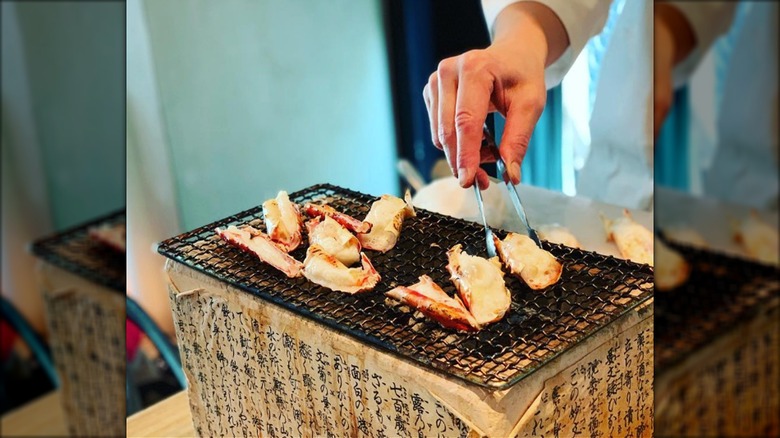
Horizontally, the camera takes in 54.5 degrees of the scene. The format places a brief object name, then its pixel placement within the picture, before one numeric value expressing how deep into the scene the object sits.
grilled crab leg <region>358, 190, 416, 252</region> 1.01
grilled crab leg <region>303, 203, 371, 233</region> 1.01
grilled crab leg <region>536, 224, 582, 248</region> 0.99
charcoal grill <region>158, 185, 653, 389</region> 0.84
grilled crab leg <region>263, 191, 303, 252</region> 1.02
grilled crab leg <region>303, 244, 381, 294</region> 0.97
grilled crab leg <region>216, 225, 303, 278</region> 1.03
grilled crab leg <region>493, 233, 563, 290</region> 0.94
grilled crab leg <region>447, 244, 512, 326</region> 0.89
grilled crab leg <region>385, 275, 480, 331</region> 0.88
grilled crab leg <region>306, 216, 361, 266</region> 1.00
